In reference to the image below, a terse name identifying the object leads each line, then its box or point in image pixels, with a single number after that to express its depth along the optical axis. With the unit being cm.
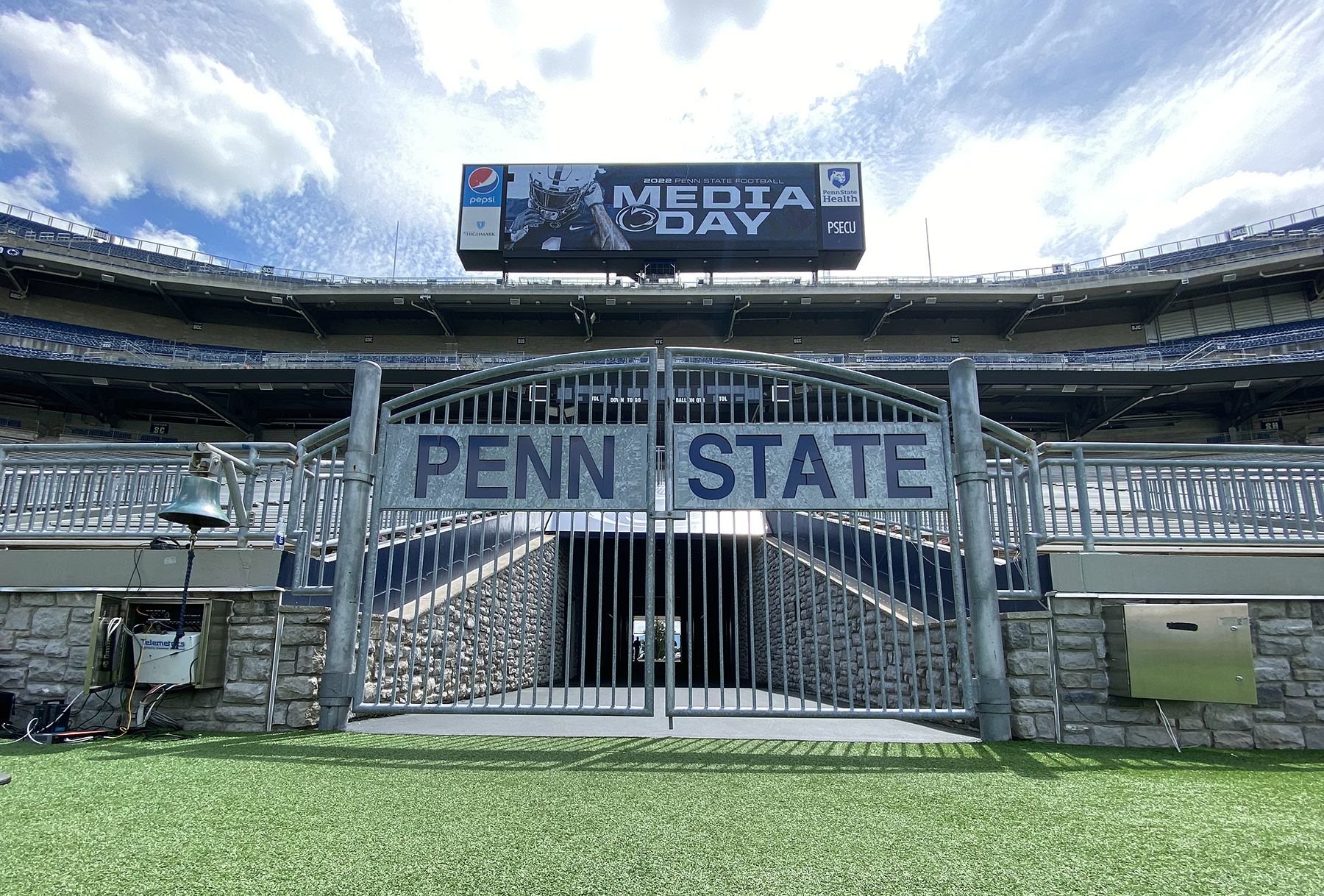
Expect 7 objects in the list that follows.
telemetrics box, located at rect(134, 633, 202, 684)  533
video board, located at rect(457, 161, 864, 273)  3108
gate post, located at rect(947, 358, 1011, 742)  520
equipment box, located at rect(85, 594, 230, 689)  533
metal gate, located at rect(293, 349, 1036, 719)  522
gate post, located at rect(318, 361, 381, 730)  542
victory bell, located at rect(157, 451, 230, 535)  522
